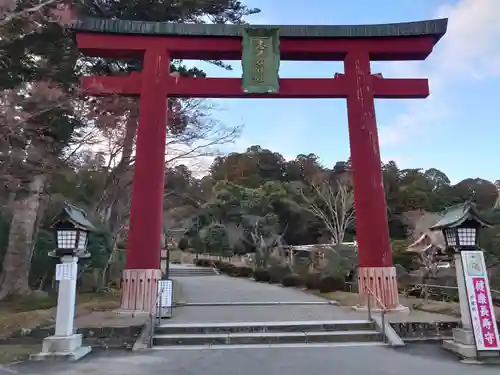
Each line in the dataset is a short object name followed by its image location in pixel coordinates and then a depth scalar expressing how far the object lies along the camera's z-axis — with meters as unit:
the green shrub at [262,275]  23.39
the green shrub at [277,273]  21.78
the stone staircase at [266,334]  7.72
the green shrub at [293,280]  18.32
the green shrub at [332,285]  15.71
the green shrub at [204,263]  36.94
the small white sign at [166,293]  9.02
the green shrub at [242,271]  27.58
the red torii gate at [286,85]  9.66
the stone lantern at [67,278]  6.78
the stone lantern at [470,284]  6.66
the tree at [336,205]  27.34
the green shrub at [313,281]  16.36
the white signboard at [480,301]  6.63
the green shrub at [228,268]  30.80
